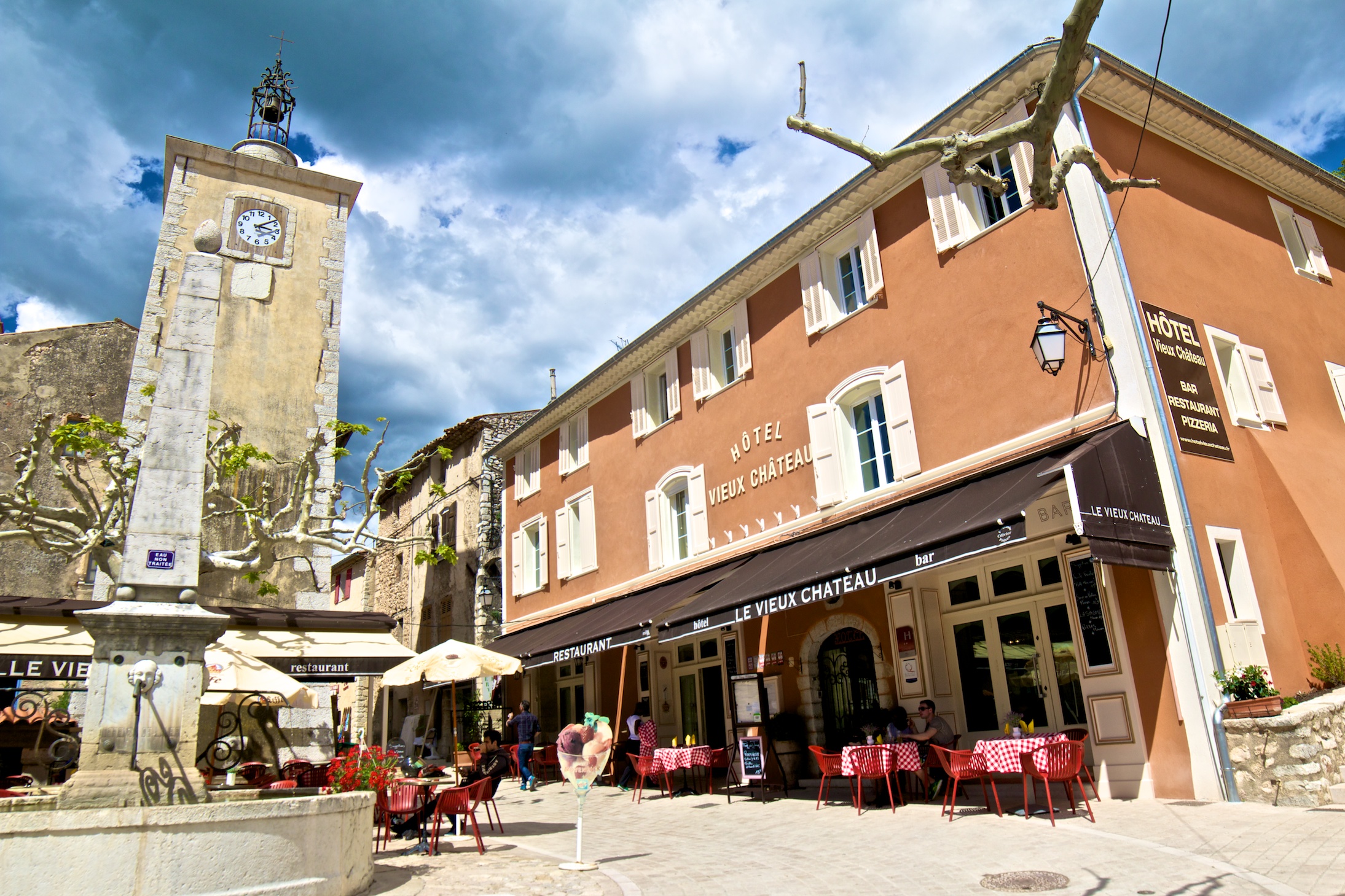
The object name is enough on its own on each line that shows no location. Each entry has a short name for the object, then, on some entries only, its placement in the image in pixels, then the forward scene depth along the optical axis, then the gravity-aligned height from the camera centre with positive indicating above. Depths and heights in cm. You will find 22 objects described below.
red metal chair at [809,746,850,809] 897 -62
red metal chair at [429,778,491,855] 765 -67
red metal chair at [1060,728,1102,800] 822 -44
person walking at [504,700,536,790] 1423 -29
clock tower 1658 +843
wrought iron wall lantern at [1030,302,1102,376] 880 +335
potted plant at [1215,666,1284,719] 726 -16
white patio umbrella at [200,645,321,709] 960 +63
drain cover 509 -110
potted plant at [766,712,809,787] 1196 -42
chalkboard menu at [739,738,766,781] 1046 -59
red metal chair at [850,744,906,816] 852 -60
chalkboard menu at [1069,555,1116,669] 848 +64
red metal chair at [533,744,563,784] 1547 -71
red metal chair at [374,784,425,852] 782 -63
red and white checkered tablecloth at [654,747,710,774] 1108 -59
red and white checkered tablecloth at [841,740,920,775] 862 -57
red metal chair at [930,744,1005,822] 772 -64
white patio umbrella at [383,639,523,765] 1098 +72
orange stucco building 816 +262
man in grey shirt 888 -38
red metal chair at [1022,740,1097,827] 720 -60
